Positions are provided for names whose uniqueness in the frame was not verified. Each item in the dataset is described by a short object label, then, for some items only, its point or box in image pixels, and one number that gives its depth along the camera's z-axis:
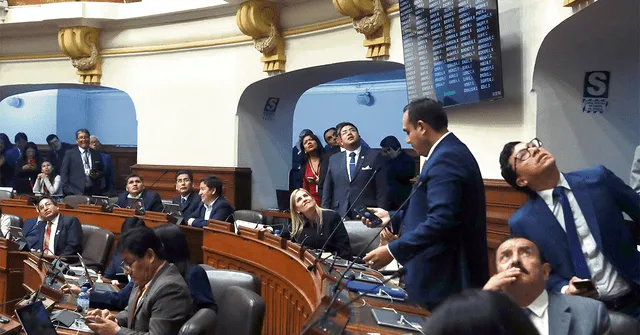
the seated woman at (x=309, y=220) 4.62
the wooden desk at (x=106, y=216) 6.47
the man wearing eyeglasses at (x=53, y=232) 5.98
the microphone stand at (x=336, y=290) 1.97
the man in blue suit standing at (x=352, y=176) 5.71
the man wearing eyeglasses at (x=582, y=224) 2.58
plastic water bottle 3.48
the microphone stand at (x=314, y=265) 3.52
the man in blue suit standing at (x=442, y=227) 2.68
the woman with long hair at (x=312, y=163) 6.63
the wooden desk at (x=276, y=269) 3.44
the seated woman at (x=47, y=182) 8.85
